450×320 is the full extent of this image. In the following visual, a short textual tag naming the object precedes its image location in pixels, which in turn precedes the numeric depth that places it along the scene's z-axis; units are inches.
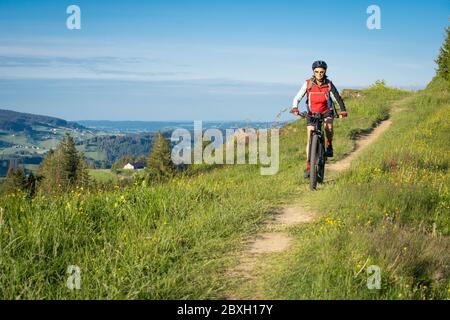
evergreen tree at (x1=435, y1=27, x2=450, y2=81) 1327.5
